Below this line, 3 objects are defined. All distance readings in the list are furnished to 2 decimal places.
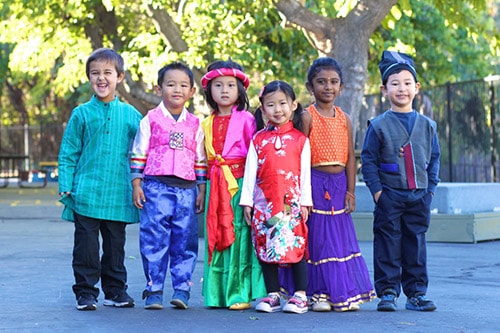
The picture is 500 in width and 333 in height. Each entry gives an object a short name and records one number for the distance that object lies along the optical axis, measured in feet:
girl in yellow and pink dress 30.05
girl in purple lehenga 29.81
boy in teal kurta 30.34
